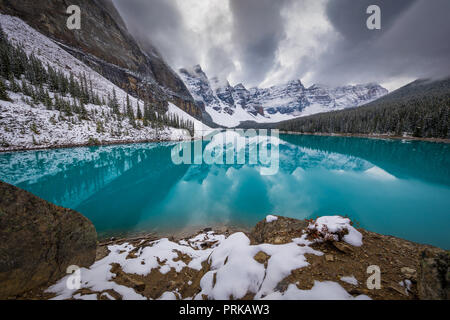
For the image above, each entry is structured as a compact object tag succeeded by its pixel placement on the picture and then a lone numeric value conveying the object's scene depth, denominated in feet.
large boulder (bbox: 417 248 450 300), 7.42
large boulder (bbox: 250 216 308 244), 15.10
